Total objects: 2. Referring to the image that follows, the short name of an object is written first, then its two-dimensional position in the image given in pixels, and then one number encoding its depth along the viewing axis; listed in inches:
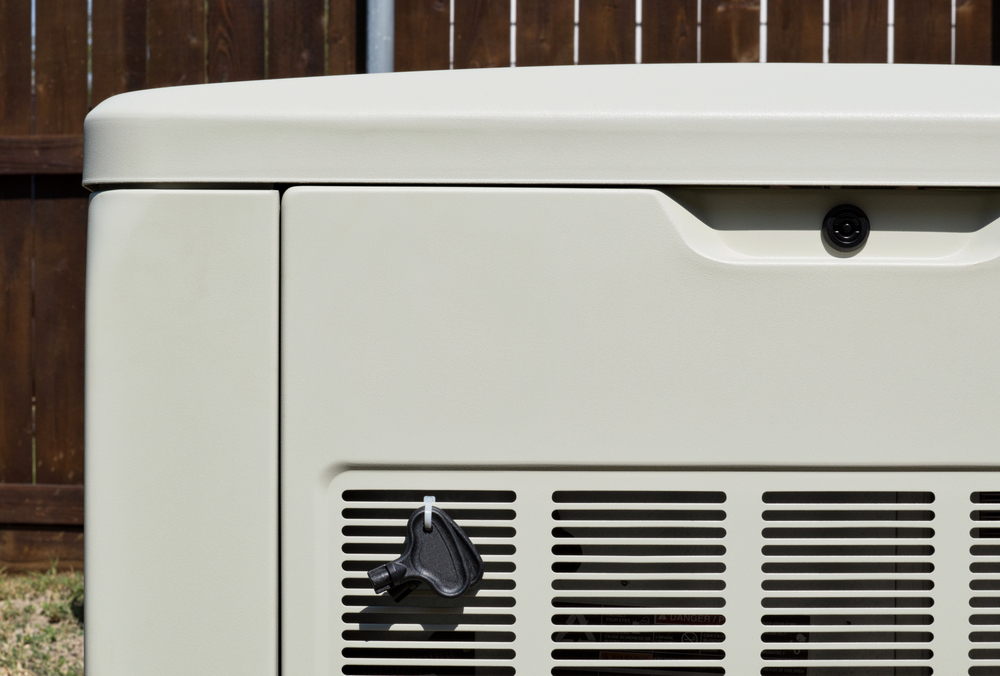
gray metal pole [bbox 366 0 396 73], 193.5
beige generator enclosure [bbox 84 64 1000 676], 56.7
